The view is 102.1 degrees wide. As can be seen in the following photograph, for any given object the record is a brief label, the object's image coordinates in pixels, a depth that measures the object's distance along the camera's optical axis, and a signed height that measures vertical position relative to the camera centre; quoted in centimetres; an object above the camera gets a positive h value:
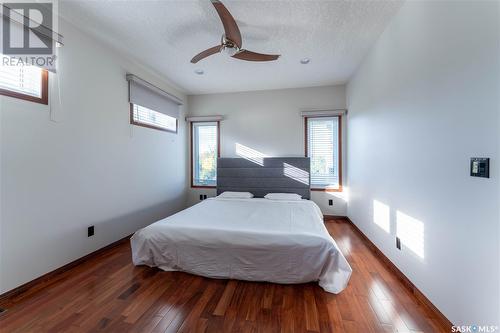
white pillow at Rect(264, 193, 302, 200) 355 -55
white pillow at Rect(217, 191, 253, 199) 371 -55
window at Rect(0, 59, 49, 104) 167 +73
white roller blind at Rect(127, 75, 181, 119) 292 +113
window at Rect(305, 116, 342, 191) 401 +31
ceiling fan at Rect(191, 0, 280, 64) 162 +121
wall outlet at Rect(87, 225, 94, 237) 234 -77
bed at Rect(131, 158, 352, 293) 180 -78
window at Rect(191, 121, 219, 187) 443 +29
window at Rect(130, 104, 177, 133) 303 +79
